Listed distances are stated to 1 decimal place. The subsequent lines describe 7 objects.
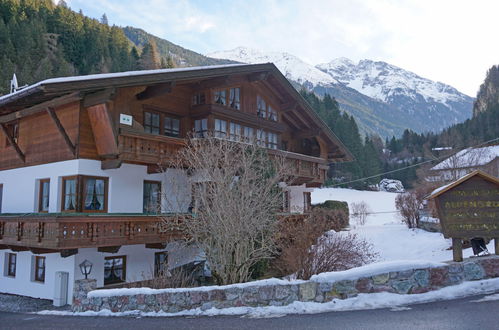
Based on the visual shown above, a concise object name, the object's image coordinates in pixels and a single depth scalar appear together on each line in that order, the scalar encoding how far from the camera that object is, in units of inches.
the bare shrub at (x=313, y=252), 493.0
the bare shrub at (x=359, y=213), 1411.2
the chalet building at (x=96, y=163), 576.1
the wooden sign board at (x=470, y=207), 406.0
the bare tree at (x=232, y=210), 494.0
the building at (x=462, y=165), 1449.3
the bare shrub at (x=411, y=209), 1003.3
